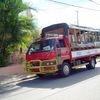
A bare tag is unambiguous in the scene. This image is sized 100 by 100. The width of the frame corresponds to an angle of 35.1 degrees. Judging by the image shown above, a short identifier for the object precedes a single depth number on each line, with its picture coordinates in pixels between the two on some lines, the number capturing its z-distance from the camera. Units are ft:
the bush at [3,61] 35.66
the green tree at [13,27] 35.09
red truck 27.69
